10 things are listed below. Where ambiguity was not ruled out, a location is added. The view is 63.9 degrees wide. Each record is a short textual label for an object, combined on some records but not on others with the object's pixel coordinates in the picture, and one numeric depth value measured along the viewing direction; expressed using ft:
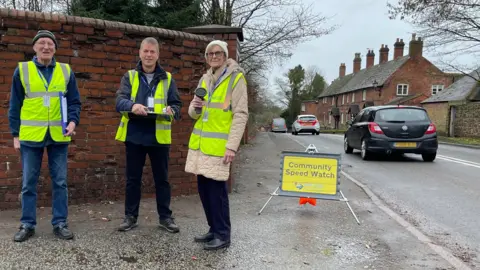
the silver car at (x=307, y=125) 102.83
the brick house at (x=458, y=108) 82.79
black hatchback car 33.88
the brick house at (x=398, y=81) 145.89
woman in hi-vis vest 11.53
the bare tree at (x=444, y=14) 69.77
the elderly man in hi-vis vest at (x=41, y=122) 11.89
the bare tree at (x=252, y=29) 45.50
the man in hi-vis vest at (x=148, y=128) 12.74
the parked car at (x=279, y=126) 146.51
